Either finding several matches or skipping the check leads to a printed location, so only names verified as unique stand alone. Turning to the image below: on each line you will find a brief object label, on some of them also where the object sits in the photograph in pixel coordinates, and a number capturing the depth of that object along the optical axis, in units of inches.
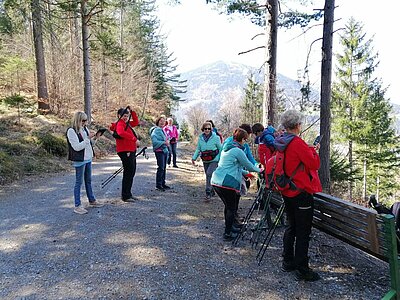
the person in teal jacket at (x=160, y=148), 304.0
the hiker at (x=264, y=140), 204.2
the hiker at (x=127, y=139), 246.1
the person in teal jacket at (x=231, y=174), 181.6
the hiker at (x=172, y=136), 461.1
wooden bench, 114.4
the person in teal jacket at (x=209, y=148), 271.4
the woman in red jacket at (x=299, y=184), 136.0
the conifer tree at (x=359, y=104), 940.0
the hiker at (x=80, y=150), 216.5
